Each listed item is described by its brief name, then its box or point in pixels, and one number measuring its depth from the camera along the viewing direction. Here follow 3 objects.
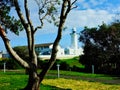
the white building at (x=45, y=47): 58.04
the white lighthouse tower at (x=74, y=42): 59.71
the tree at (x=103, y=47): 24.42
